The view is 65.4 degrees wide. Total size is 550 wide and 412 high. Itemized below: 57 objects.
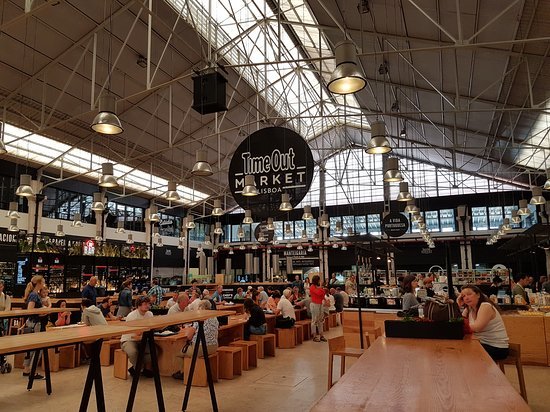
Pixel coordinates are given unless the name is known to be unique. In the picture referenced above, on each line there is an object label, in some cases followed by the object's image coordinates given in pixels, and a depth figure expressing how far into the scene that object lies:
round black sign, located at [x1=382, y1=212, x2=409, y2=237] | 15.74
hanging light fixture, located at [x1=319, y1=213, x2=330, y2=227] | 18.05
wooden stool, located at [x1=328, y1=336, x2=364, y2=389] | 5.12
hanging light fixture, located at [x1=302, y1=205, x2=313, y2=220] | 14.01
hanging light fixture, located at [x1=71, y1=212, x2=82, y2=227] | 16.17
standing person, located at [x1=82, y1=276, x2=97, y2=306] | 8.88
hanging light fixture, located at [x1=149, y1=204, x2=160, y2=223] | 13.15
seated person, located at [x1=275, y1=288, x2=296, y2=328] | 9.79
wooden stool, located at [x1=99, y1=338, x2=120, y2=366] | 7.73
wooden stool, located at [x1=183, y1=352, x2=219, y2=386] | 6.20
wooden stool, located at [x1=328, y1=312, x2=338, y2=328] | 13.20
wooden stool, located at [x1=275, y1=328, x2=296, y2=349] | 9.55
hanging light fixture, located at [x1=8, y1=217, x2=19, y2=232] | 14.38
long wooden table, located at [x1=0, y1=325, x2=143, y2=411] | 3.05
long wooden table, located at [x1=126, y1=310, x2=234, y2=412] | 4.20
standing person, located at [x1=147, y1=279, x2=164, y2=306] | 10.28
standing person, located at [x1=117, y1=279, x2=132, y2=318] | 10.47
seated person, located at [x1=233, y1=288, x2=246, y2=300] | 13.62
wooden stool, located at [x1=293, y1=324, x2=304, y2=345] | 10.09
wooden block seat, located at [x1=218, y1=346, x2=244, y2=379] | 6.66
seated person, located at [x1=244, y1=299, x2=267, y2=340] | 8.51
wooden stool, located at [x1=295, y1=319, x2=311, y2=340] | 10.83
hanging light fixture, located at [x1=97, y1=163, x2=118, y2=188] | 8.19
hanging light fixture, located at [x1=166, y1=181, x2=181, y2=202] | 9.92
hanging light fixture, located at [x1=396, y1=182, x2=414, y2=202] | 11.34
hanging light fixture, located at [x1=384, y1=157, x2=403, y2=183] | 8.28
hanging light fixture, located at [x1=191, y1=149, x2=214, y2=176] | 7.22
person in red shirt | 10.59
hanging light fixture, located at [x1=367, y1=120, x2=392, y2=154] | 6.34
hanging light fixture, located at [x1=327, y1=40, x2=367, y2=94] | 4.09
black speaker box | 6.95
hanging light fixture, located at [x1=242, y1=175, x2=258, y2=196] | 7.21
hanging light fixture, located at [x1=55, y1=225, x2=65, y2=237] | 16.42
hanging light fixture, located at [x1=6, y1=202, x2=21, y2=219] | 12.85
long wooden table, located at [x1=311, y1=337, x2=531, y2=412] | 2.15
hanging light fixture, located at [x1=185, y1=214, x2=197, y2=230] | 15.15
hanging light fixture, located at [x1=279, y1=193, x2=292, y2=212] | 7.30
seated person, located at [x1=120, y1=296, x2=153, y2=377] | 6.24
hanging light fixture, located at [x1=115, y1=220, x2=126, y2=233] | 18.72
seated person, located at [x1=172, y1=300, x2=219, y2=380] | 6.28
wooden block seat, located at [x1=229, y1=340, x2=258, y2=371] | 7.30
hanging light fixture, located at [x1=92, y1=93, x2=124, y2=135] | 5.45
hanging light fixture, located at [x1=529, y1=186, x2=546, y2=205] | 12.88
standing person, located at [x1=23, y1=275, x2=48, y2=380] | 6.98
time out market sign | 7.14
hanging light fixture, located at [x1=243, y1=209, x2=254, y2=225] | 13.29
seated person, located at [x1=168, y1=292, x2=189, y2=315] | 7.54
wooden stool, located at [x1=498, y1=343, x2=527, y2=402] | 4.50
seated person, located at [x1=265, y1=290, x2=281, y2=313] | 11.19
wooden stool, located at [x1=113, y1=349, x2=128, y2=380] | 6.73
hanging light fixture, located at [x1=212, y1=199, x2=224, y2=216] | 12.64
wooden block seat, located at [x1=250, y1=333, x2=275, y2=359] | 8.36
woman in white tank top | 4.32
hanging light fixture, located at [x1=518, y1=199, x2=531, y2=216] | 14.62
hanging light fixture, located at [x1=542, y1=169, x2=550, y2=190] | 11.20
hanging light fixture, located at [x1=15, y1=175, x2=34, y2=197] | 9.12
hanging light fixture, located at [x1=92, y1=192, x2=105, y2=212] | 11.64
